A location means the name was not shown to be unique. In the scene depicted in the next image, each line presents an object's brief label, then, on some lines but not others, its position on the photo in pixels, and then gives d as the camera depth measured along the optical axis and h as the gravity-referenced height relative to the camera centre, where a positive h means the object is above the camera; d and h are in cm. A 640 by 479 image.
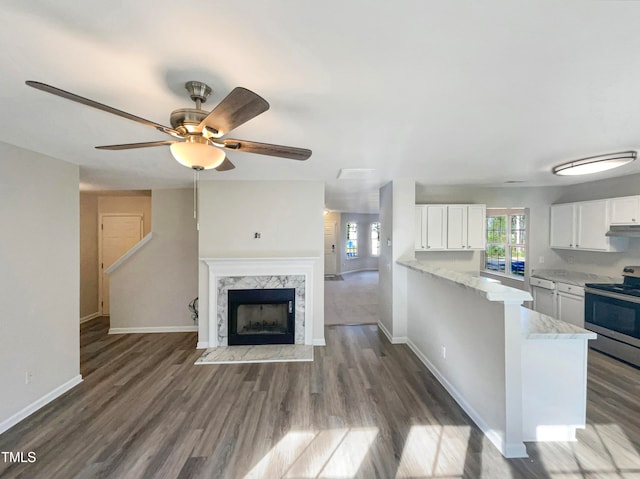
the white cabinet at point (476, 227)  439 +18
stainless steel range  310 -96
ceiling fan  120 +59
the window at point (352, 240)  1080 -10
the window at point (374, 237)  1128 +0
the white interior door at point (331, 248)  1006 -40
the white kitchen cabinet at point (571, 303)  372 -94
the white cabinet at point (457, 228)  439 +16
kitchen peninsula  191 -101
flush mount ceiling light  262 +79
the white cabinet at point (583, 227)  375 +17
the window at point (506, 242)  546 -8
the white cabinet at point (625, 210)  340 +37
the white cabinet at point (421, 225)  436 +21
